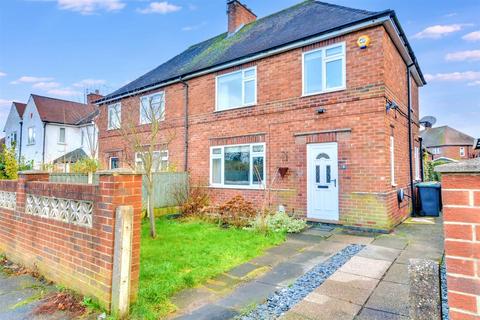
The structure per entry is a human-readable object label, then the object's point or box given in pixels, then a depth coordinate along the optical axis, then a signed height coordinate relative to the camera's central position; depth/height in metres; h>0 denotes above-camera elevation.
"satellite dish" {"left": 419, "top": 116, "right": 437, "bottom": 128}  16.02 +3.07
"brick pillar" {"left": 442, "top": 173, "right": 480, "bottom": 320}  1.34 -0.36
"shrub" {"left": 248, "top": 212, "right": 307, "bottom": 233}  7.16 -1.46
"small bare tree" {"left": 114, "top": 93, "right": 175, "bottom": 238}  12.78 +1.81
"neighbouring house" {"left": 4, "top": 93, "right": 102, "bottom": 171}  24.02 +3.84
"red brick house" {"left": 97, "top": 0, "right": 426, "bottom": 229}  7.50 +1.82
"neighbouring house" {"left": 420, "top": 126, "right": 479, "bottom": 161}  44.66 +4.44
